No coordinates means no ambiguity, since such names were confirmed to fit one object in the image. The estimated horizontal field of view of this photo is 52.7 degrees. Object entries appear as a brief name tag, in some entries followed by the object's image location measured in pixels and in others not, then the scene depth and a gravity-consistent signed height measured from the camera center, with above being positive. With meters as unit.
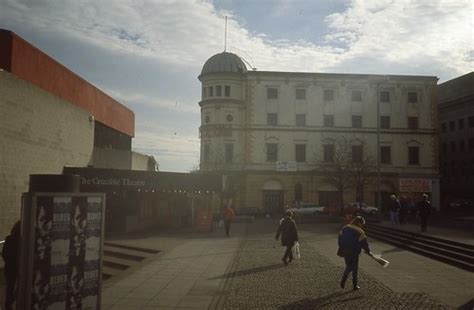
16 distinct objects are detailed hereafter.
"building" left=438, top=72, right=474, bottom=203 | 66.44 +9.03
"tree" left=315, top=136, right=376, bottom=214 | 48.81 +3.79
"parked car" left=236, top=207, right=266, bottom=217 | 51.31 -1.43
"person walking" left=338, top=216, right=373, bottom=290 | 11.23 -1.08
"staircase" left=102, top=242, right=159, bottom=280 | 16.33 -2.24
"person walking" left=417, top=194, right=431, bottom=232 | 21.42 -0.46
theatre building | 18.80 +3.07
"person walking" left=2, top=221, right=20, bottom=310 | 8.71 -1.14
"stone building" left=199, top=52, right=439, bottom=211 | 55.22 +8.08
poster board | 6.23 -0.76
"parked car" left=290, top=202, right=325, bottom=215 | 50.00 -1.09
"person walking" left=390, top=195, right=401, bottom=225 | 26.12 -0.52
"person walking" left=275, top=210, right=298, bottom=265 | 15.65 -1.13
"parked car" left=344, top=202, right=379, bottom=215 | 48.55 -0.95
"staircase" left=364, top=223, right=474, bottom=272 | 15.65 -1.79
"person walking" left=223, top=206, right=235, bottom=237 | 24.86 -0.95
